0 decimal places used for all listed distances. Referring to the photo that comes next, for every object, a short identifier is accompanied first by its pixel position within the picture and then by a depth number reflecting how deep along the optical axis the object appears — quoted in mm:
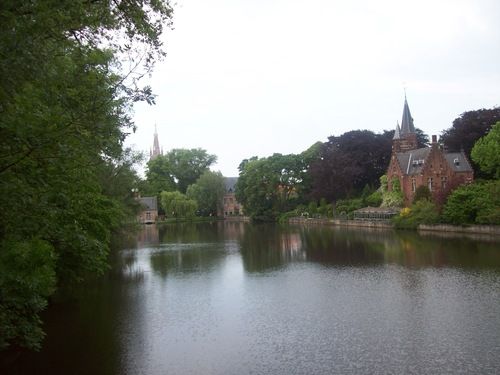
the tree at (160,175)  94875
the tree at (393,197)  57031
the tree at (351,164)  65312
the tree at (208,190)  89500
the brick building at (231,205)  102562
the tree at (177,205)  84250
